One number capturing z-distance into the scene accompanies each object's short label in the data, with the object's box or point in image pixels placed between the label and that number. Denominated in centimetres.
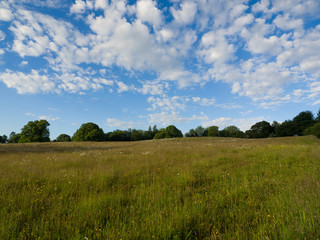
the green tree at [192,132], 11069
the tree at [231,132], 9412
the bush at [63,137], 9744
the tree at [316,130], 3728
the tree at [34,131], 5172
